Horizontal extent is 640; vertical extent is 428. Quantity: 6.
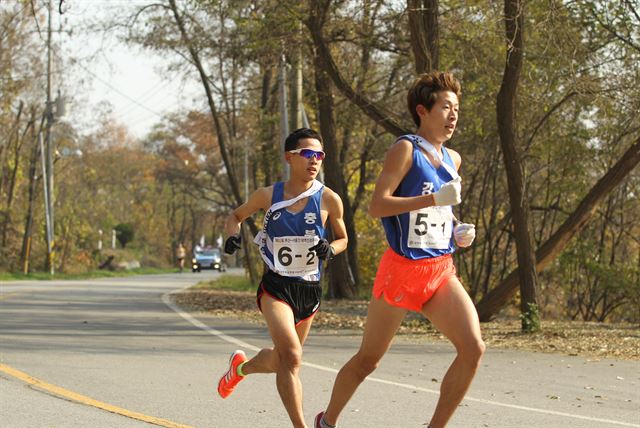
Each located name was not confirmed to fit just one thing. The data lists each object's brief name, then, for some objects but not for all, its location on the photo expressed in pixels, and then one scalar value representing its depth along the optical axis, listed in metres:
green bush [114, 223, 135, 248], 87.81
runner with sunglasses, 7.32
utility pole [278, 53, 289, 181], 25.21
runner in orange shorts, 6.38
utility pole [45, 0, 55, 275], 49.86
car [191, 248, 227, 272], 77.44
